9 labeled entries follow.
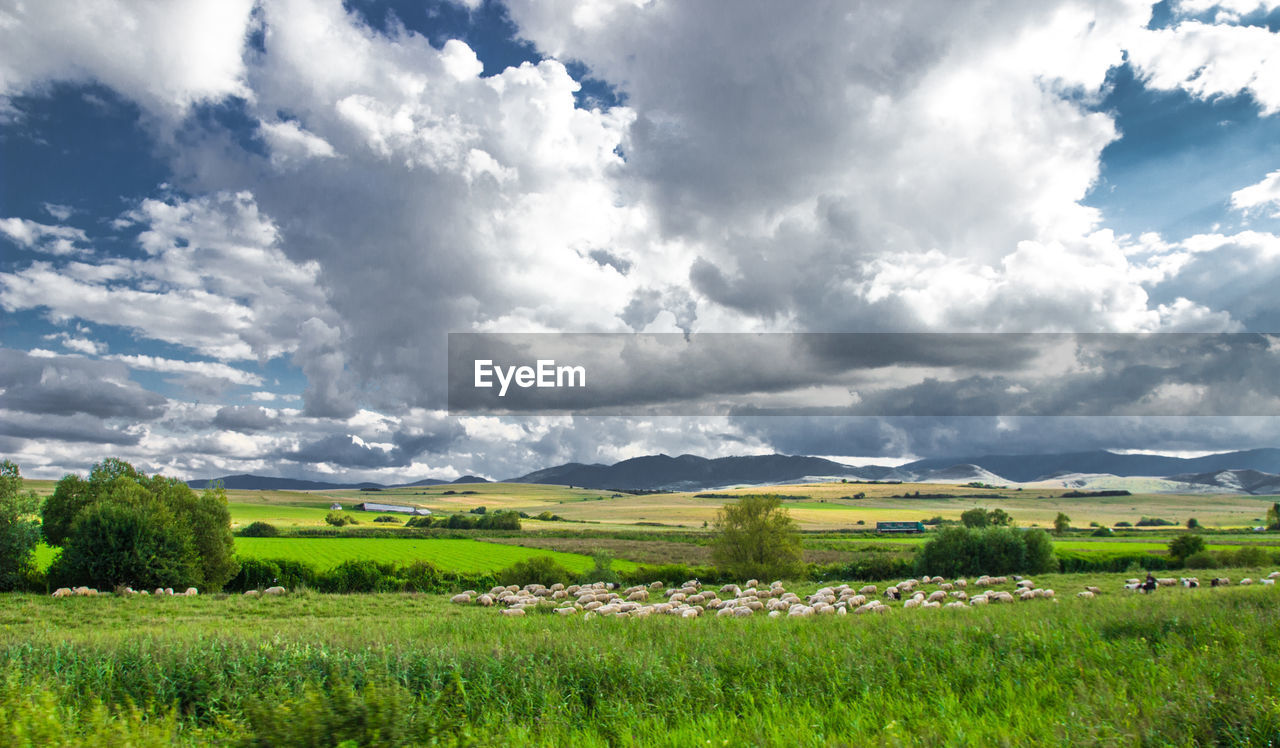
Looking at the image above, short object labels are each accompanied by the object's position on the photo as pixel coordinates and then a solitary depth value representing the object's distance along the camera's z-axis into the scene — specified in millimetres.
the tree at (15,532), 46750
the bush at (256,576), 56625
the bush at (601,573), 56812
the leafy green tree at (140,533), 46625
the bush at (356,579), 54031
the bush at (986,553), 67812
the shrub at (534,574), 57125
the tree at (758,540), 63366
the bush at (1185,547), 72938
